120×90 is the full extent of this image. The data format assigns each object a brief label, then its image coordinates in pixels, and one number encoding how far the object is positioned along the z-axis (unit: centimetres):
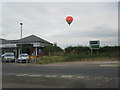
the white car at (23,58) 2659
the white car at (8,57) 2819
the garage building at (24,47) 4469
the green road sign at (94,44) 2848
